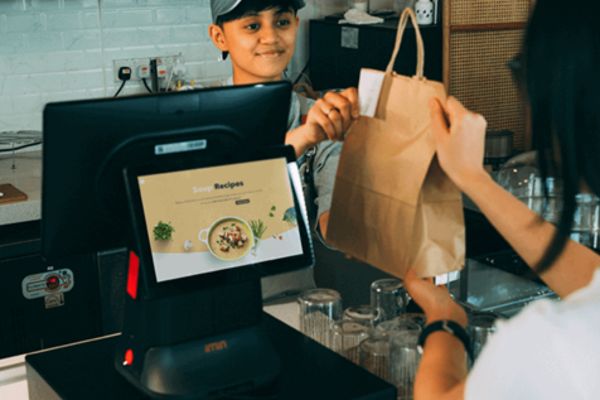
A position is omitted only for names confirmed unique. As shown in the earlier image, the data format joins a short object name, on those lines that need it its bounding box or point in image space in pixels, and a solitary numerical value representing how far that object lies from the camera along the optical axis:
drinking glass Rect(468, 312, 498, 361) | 1.40
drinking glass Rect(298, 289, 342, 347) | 1.55
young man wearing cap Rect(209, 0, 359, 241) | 2.23
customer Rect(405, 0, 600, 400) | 0.96
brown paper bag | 1.55
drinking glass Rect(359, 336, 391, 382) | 1.42
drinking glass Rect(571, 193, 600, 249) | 2.72
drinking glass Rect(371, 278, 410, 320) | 1.56
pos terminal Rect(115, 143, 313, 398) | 1.26
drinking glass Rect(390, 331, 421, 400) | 1.37
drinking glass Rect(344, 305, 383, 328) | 1.51
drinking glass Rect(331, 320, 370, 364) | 1.48
